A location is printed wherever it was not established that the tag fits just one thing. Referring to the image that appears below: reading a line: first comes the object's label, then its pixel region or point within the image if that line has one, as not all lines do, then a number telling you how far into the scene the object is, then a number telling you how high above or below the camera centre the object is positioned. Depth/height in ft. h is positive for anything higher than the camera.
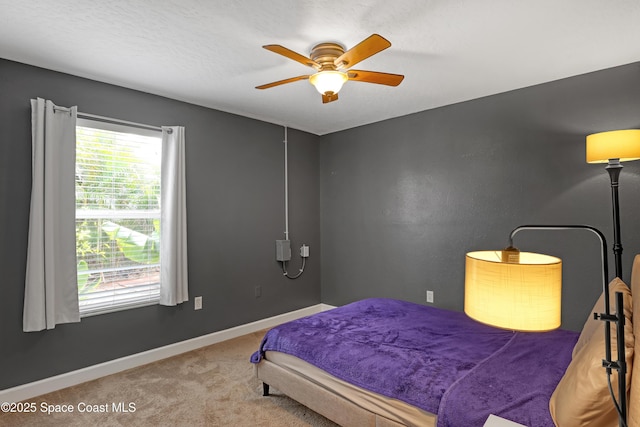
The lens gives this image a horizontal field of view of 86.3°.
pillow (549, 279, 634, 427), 3.77 -2.03
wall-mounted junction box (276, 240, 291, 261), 13.87 -1.30
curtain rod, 9.20 +2.86
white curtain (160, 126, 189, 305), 10.58 -0.04
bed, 4.21 -2.73
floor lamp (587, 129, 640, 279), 7.49 +1.47
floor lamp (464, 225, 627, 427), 3.50 -0.83
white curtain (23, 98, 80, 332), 8.21 -0.05
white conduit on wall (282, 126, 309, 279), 14.42 +0.98
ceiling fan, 7.21 +3.13
